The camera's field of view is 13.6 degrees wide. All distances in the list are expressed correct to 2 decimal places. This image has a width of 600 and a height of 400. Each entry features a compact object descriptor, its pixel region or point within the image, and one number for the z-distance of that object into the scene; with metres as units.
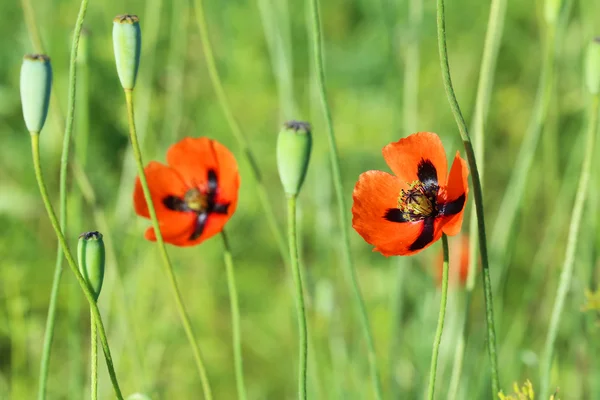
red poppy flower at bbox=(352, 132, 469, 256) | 0.69
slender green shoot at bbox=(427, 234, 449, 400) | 0.67
